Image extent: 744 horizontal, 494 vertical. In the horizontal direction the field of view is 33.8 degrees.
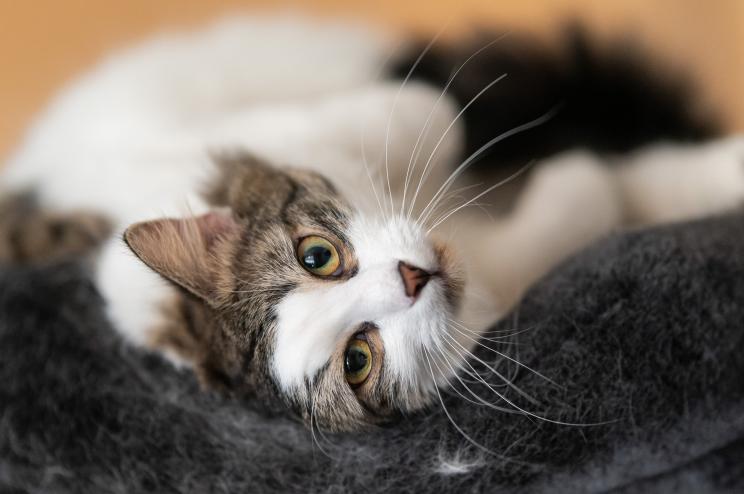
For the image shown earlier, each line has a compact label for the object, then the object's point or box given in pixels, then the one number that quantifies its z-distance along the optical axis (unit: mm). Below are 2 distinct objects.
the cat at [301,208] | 425
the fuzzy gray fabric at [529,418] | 407
